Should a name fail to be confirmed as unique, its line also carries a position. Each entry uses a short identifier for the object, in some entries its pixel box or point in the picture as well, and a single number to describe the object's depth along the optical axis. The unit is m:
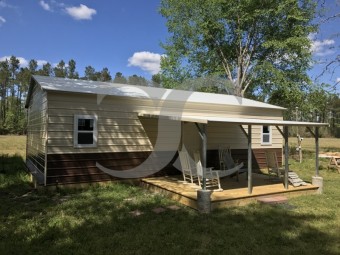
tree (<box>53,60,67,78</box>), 55.94
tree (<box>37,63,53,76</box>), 53.50
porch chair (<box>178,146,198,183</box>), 8.58
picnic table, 13.52
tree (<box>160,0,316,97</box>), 20.56
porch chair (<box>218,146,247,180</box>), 9.68
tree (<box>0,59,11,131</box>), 50.31
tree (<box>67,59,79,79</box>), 59.41
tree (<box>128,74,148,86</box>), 46.04
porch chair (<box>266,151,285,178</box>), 9.41
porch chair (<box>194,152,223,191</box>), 7.82
